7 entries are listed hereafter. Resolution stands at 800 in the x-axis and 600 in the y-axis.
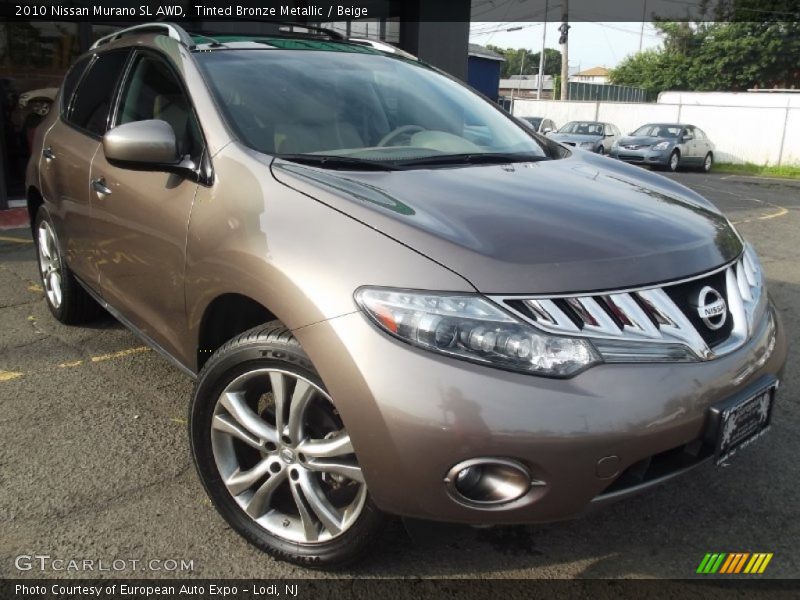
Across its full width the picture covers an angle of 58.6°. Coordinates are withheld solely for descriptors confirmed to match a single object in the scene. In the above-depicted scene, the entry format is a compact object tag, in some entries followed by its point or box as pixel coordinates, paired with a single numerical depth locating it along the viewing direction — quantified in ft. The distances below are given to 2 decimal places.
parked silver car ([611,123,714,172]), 67.51
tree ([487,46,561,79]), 337.72
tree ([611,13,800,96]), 122.93
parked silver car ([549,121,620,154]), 68.03
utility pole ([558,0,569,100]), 119.14
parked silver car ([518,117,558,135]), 70.79
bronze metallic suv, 5.75
